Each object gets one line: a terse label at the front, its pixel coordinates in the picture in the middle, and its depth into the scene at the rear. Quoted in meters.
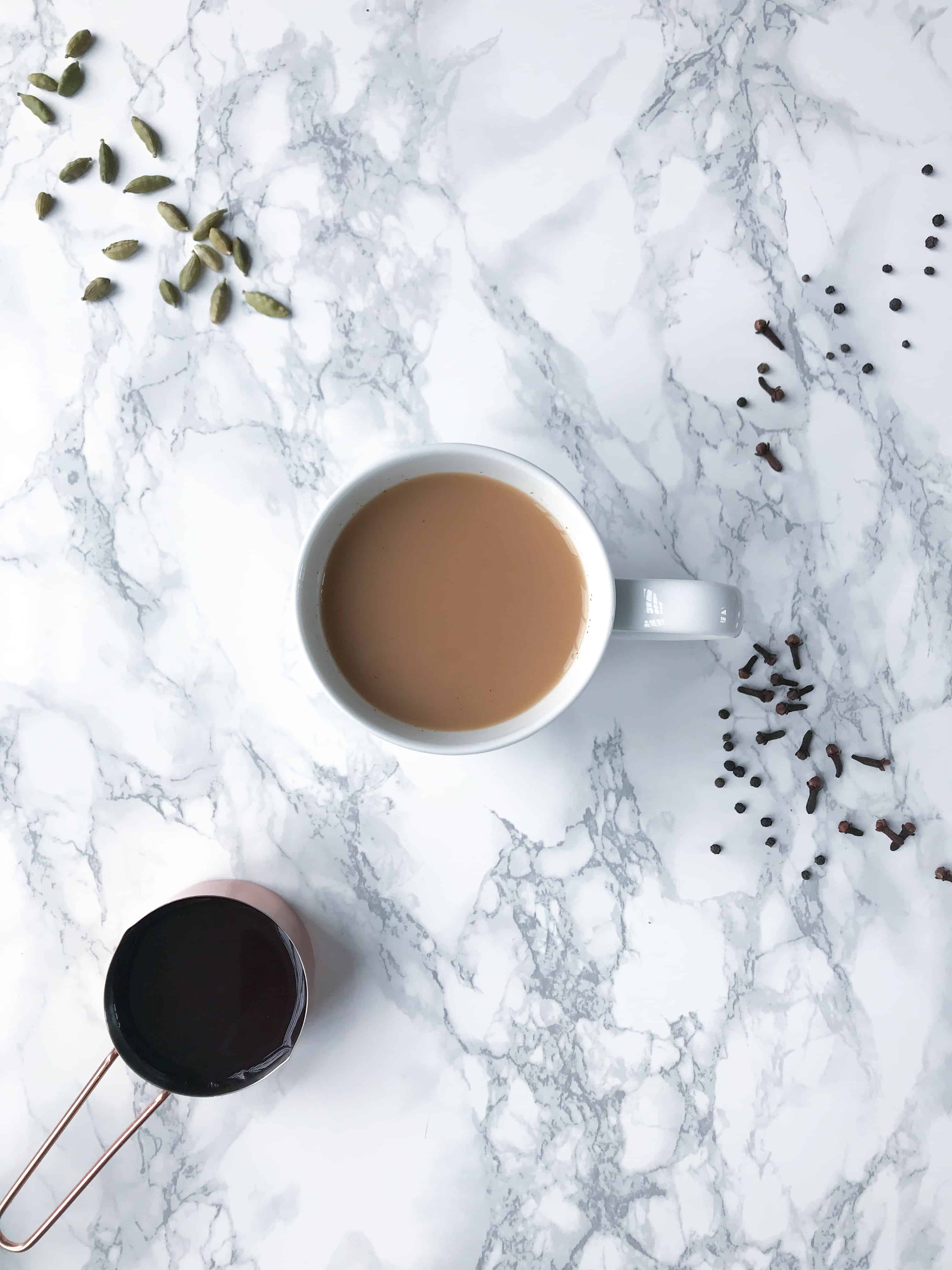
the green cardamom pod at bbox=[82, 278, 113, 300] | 0.55
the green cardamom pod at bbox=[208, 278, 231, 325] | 0.55
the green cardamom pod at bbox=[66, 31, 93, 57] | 0.55
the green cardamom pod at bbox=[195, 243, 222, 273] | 0.55
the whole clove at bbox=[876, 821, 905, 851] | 0.56
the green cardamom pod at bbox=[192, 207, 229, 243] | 0.55
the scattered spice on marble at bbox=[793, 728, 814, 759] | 0.56
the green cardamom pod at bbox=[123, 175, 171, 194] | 0.55
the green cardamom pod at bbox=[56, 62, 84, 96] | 0.55
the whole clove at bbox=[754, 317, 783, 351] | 0.56
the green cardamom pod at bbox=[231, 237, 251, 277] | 0.55
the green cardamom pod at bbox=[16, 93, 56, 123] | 0.55
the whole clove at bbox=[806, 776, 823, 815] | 0.56
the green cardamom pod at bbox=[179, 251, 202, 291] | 0.55
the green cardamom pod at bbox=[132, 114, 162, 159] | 0.55
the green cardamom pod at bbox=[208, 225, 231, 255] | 0.55
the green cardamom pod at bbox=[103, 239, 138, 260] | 0.55
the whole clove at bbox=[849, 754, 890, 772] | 0.56
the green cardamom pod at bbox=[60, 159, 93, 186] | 0.55
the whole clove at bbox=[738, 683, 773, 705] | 0.56
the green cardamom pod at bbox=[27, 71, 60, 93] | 0.55
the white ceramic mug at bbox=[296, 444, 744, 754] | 0.50
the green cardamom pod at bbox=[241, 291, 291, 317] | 0.55
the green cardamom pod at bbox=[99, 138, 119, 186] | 0.55
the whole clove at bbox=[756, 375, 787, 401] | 0.56
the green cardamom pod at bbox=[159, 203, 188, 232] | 0.55
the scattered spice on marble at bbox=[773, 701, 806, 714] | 0.55
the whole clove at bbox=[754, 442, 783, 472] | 0.56
